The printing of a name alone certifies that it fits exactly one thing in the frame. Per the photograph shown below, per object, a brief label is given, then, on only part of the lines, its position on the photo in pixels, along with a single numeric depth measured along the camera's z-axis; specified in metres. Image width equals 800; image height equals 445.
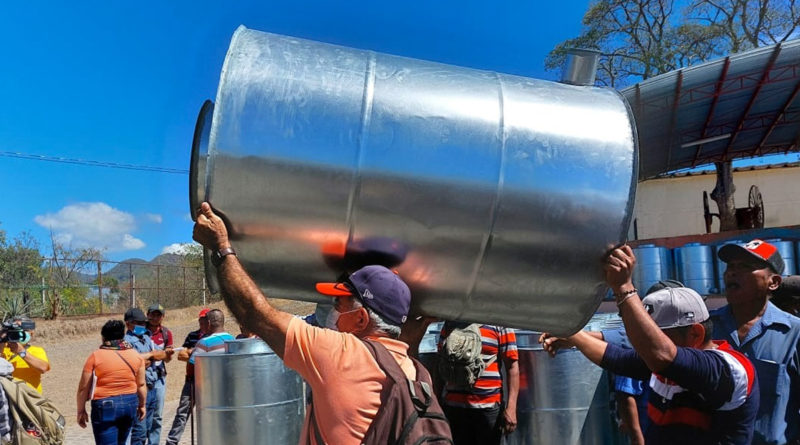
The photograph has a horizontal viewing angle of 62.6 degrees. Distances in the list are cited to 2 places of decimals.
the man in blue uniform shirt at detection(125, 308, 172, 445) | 6.77
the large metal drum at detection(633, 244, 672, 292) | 10.22
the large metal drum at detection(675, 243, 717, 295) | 10.25
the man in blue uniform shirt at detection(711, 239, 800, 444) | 2.86
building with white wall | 20.35
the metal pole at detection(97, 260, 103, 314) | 24.30
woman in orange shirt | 5.66
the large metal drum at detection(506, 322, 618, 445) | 3.99
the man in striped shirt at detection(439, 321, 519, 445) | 4.06
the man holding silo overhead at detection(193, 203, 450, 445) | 1.88
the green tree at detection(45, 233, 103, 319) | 22.69
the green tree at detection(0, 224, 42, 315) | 22.03
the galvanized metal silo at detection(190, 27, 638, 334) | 1.81
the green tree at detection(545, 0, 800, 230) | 24.48
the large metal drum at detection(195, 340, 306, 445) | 4.26
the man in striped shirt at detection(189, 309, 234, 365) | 6.11
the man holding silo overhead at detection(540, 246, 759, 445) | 2.26
